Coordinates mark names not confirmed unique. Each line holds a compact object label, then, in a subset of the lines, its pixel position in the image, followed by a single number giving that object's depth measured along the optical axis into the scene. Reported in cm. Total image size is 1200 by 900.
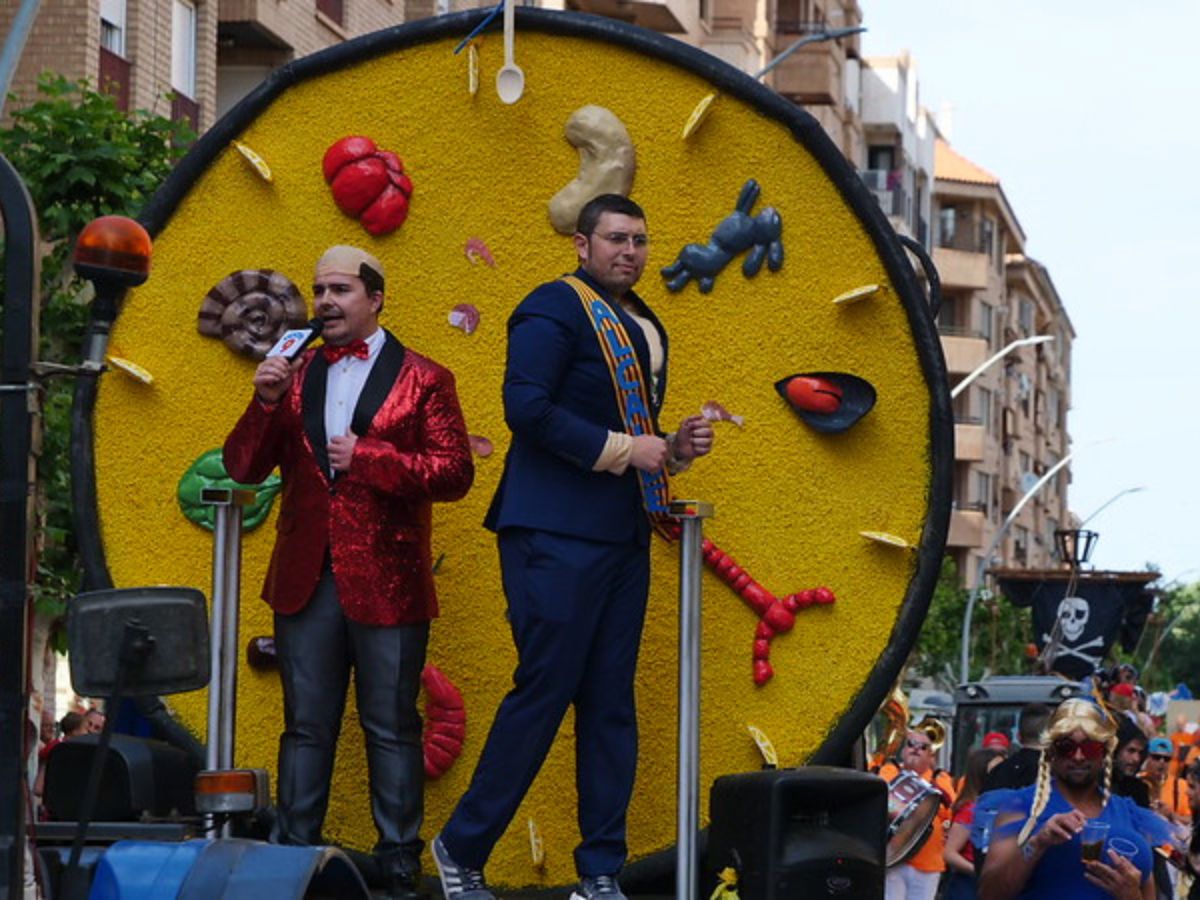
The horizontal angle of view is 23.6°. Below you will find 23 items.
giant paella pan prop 693
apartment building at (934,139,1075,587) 9025
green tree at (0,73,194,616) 1641
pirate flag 4262
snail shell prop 710
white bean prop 697
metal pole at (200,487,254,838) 636
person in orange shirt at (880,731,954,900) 1380
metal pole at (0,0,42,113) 1569
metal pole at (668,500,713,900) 614
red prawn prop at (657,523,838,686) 692
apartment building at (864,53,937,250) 8275
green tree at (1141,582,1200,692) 11519
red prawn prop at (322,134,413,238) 707
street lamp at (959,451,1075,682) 6072
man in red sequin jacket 656
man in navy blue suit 634
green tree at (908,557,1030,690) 6688
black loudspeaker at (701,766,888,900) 608
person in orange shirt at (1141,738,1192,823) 1658
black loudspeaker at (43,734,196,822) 620
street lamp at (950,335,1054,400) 4552
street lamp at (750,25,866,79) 2673
